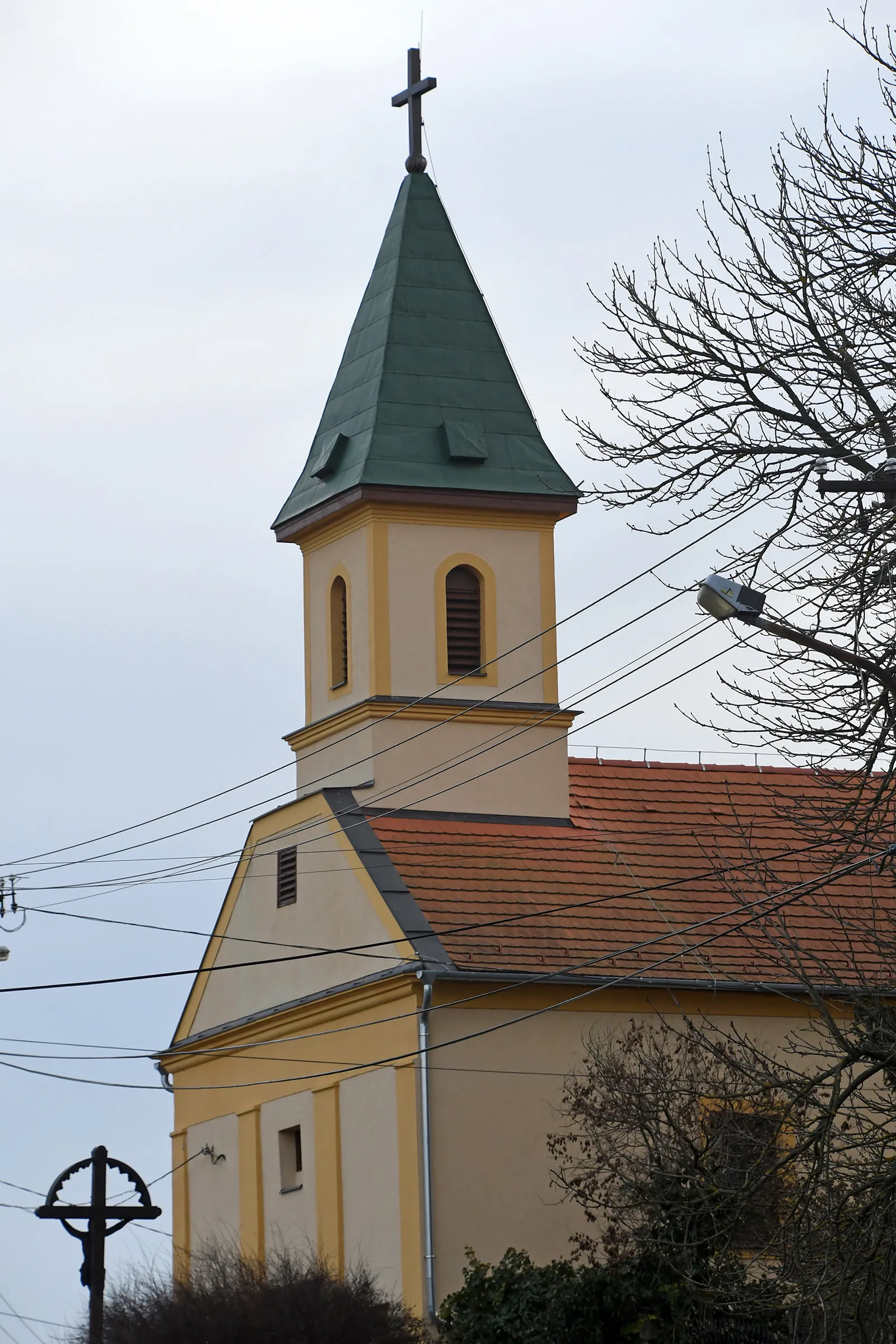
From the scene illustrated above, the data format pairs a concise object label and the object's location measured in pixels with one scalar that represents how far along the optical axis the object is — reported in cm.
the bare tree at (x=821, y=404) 1744
